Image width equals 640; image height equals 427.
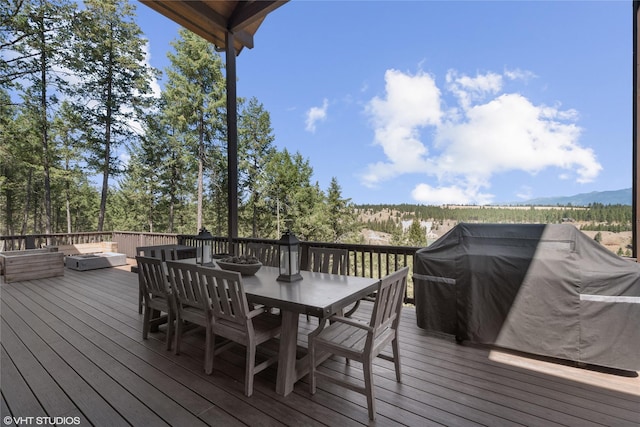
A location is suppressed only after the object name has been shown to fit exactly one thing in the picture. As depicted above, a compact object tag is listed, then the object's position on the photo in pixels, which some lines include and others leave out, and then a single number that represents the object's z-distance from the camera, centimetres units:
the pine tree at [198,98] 1380
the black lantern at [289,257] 256
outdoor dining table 191
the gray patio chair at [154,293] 277
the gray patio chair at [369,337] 176
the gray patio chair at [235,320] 200
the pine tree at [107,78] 1120
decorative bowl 270
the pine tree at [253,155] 1664
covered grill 218
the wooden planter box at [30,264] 561
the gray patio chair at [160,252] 397
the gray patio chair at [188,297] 224
